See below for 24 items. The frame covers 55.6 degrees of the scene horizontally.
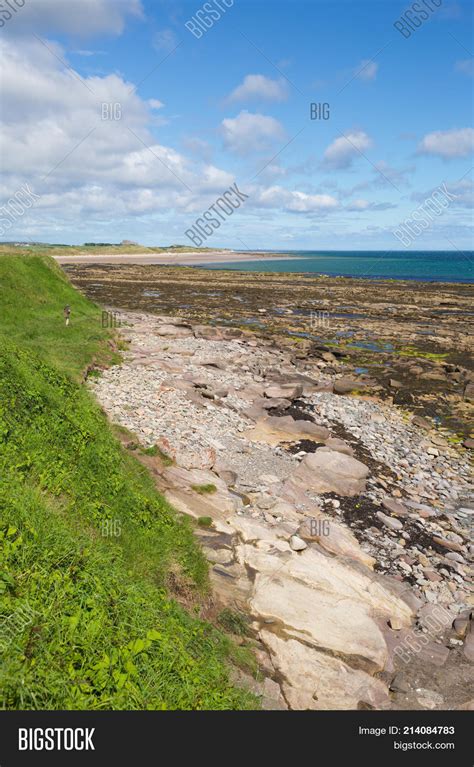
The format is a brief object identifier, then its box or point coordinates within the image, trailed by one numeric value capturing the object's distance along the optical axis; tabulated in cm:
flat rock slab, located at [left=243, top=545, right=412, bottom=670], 873
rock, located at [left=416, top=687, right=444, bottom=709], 810
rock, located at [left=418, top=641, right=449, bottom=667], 912
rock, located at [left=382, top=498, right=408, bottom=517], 1465
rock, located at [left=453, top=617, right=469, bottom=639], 987
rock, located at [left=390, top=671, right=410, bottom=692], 833
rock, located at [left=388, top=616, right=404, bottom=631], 970
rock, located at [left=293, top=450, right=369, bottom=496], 1529
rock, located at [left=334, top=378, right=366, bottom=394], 2695
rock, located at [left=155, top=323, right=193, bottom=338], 3700
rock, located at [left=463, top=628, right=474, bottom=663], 936
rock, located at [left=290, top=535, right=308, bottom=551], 1105
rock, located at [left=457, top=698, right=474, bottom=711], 786
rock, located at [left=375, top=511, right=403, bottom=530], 1380
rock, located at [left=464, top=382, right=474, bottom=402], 2716
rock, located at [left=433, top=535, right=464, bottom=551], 1319
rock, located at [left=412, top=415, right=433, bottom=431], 2270
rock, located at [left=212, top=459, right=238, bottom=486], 1459
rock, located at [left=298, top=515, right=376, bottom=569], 1179
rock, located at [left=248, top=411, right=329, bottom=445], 1877
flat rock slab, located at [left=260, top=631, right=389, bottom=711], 759
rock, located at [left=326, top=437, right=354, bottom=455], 1817
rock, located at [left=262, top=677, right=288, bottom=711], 705
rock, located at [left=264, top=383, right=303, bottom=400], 2361
